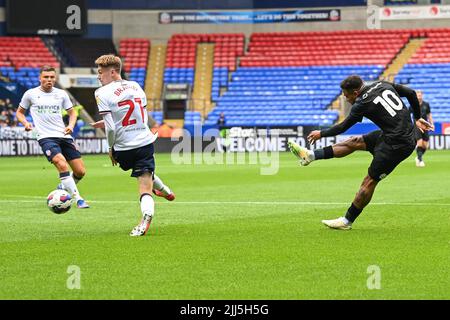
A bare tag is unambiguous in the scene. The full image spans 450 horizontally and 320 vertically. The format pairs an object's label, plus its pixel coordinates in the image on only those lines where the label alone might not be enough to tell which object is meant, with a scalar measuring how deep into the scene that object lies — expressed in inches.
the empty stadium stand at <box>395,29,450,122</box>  2004.2
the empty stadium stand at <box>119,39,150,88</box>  2253.9
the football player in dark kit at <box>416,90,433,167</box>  1135.6
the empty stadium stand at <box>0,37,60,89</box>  2058.1
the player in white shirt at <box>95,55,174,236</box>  459.2
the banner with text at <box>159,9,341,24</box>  2333.9
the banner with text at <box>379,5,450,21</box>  2236.7
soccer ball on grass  514.6
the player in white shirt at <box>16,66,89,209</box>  629.9
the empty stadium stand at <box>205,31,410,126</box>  2071.9
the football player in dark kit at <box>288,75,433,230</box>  470.9
